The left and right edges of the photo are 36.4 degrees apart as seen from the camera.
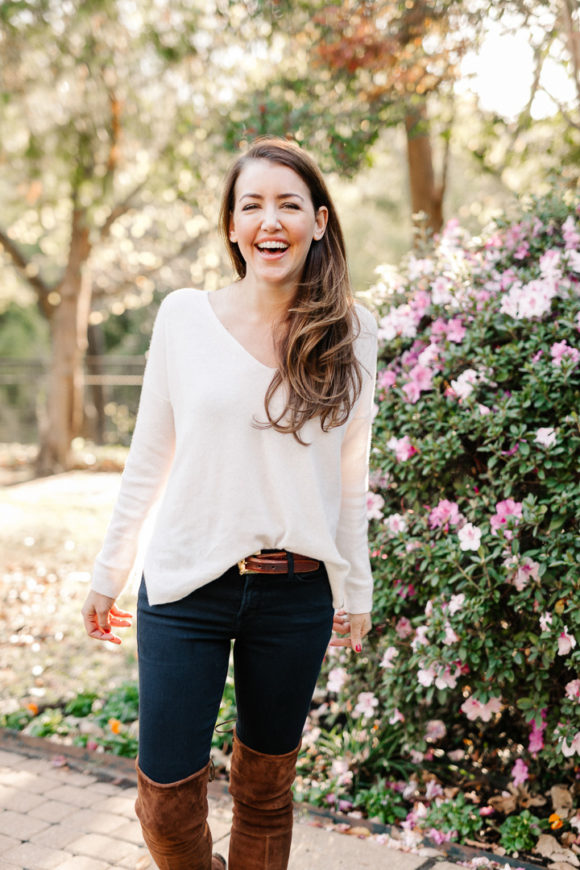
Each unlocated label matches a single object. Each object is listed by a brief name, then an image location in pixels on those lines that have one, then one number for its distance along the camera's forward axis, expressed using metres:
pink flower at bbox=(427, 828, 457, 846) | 2.92
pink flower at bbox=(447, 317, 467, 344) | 3.14
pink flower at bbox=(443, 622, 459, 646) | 2.88
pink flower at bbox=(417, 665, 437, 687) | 2.94
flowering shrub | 2.81
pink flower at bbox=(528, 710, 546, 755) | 2.95
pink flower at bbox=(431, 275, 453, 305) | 3.27
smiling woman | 1.96
